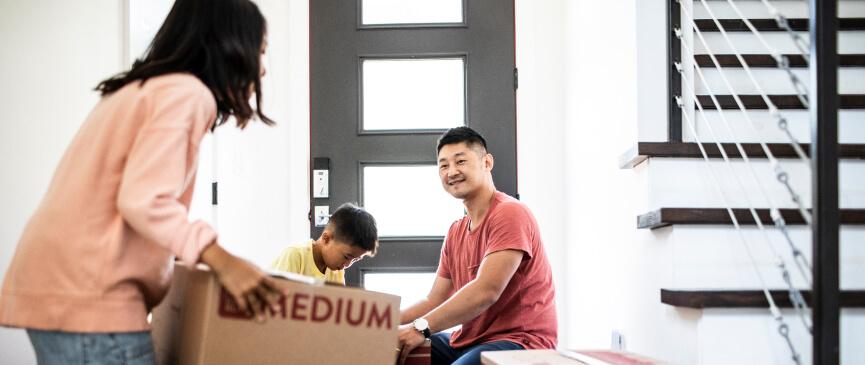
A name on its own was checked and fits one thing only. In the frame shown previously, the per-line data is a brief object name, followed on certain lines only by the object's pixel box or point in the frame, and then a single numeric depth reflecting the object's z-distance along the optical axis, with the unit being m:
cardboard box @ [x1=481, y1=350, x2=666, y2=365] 1.62
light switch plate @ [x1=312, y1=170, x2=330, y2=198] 3.51
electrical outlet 2.58
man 2.25
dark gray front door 3.53
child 2.49
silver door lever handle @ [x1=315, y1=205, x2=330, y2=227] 3.50
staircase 1.82
